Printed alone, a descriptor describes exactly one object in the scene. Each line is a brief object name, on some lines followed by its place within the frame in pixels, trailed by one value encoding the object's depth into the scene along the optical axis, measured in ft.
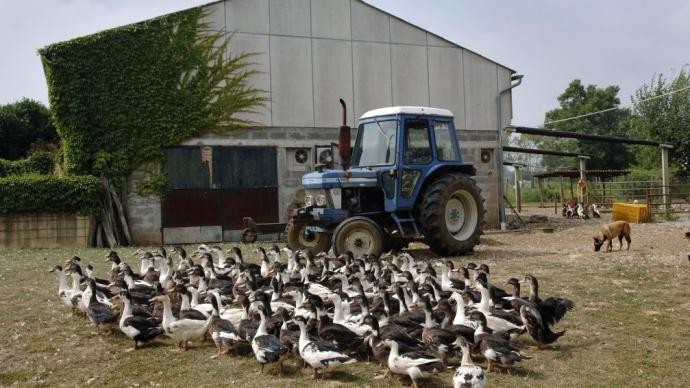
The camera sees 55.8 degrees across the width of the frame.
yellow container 76.74
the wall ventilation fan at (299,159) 68.44
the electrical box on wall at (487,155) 77.05
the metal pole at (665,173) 87.66
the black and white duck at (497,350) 20.54
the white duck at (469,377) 18.01
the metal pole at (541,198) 139.93
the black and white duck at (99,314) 26.02
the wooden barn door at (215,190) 64.69
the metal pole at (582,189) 99.00
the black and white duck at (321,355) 20.45
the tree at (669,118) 124.88
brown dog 49.55
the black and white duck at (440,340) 21.72
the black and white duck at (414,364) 19.49
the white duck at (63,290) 29.94
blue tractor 44.16
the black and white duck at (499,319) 23.94
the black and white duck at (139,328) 24.58
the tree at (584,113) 200.34
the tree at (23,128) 115.34
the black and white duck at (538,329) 23.38
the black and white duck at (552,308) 24.94
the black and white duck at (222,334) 23.58
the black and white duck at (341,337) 22.75
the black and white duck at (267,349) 21.09
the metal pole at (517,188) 115.34
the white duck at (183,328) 24.39
